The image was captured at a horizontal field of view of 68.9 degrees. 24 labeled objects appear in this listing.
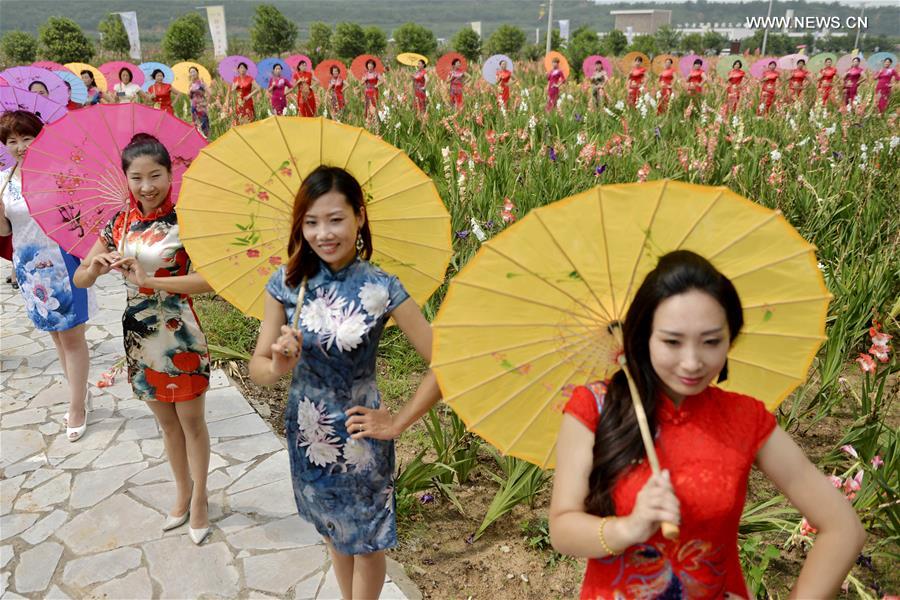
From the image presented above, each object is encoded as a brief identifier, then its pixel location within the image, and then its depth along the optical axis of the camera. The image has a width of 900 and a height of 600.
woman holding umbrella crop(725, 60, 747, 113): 9.64
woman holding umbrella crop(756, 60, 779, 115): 11.13
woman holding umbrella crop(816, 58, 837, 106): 10.68
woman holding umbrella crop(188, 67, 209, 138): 10.20
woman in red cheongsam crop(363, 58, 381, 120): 10.66
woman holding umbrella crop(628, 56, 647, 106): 12.60
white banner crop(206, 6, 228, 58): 30.27
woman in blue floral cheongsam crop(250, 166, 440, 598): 1.67
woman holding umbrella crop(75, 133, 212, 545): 2.30
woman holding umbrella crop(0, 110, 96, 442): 3.21
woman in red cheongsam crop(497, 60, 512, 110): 10.60
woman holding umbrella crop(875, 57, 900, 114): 11.70
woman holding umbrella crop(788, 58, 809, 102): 11.91
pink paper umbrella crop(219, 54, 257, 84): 11.89
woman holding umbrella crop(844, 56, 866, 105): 11.68
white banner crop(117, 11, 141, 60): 24.14
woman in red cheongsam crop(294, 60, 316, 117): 9.92
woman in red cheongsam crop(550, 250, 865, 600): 1.14
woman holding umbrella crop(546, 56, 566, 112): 12.46
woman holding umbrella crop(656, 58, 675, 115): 9.20
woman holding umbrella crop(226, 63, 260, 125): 9.30
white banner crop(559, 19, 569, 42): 29.10
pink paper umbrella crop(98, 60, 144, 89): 11.94
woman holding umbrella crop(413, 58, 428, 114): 9.94
